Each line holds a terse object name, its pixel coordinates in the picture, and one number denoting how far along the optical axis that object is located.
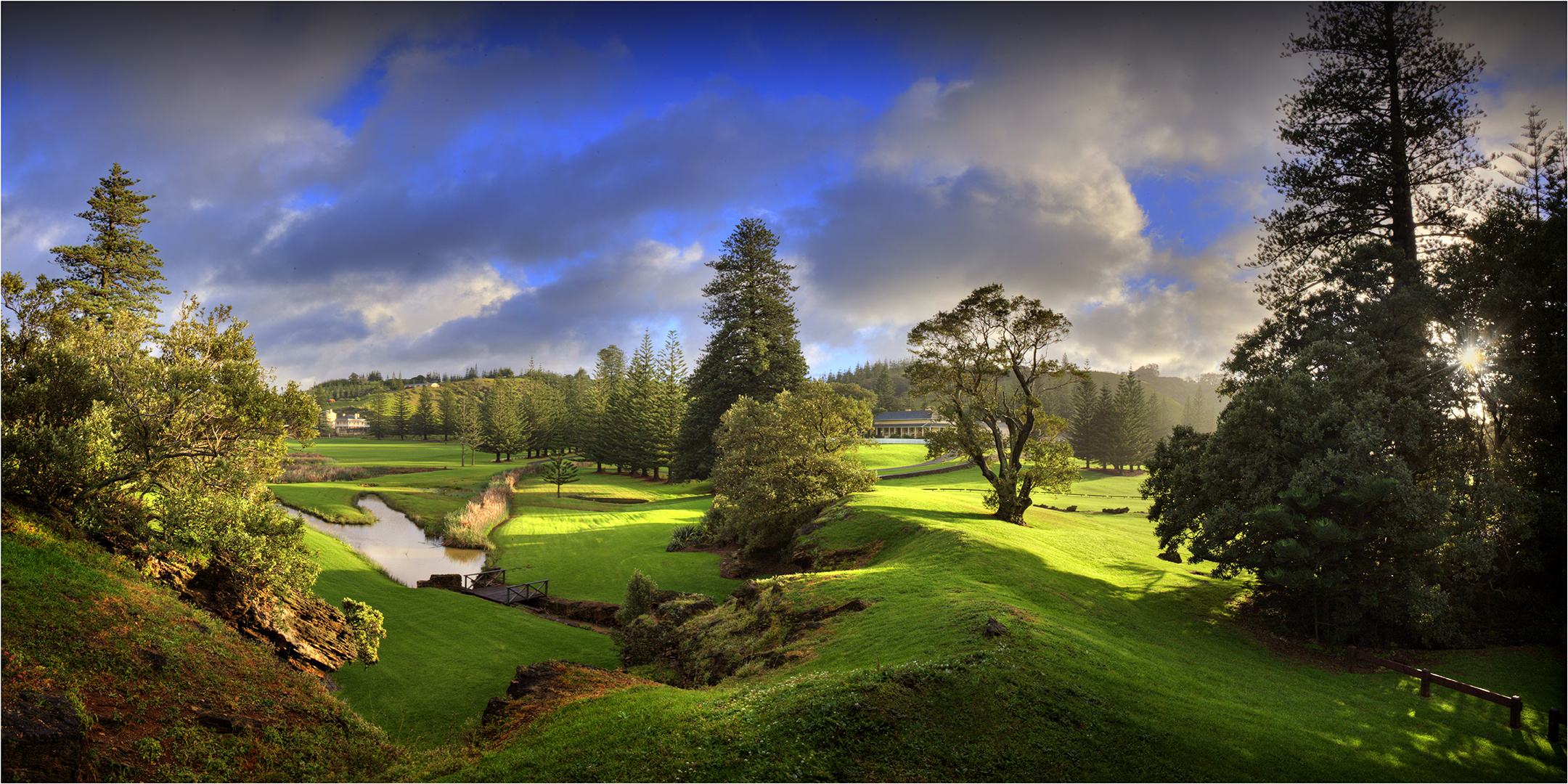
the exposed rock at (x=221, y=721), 8.80
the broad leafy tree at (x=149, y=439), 11.56
